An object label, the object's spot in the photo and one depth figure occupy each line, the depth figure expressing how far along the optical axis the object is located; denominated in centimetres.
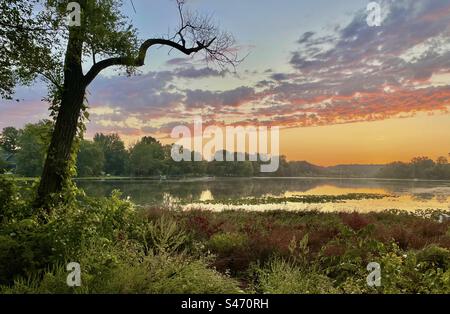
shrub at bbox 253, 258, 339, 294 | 483
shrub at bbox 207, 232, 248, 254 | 796
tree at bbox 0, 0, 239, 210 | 825
